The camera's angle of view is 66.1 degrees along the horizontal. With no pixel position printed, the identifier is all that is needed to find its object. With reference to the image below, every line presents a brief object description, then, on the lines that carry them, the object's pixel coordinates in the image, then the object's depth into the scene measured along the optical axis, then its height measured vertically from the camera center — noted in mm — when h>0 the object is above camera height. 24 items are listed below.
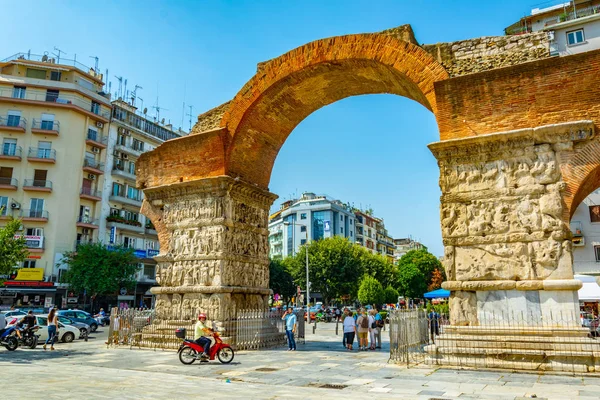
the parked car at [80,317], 21144 -961
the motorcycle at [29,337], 14058 -1248
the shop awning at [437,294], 19033 +111
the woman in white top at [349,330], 13523 -966
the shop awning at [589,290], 13953 +211
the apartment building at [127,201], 35656 +7376
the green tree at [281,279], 43125 +1577
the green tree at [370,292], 35259 +336
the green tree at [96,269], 29875 +1748
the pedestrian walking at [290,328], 12453 -842
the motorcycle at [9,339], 13664 -1257
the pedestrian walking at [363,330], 13434 -957
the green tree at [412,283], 51312 +1488
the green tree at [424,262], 52375 +3874
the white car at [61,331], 16094 -1278
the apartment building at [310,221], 61150 +10066
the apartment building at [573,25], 26547 +15571
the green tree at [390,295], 40712 +137
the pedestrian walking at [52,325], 13719 -856
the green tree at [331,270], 41344 +2363
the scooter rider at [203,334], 9969 -821
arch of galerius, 8766 +2730
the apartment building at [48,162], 30938 +9314
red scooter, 9891 -1164
